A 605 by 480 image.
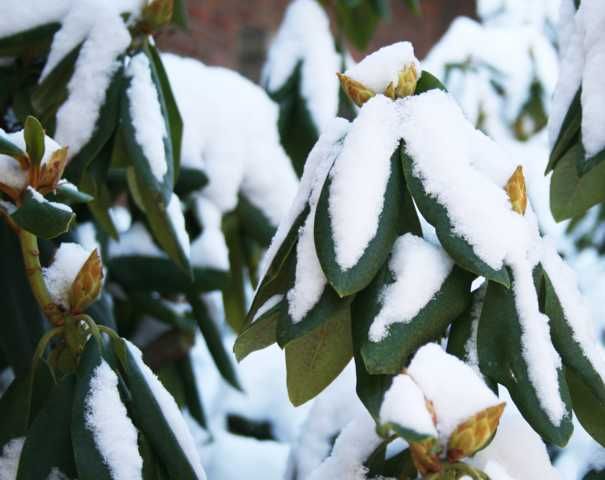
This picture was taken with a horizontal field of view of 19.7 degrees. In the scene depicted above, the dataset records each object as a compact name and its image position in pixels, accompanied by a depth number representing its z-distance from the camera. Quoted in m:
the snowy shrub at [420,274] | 0.83
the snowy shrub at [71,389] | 0.91
